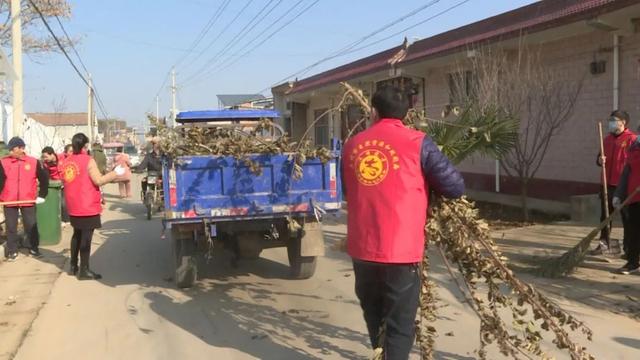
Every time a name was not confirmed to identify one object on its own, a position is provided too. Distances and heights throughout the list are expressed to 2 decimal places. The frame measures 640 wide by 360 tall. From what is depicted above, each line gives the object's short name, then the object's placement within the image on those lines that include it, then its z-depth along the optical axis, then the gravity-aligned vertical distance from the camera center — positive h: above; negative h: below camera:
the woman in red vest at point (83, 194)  7.96 -0.26
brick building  10.82 +2.20
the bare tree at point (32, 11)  23.25 +6.24
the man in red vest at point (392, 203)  3.60 -0.18
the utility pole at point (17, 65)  15.08 +2.66
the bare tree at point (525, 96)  10.95 +1.40
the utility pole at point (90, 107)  45.44 +5.24
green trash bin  10.66 -0.73
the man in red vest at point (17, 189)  9.48 -0.23
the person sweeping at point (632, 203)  7.14 -0.36
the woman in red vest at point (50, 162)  12.98 +0.25
